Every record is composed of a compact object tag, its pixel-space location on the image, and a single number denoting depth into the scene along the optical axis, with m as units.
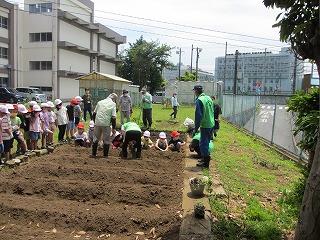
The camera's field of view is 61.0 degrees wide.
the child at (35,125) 7.20
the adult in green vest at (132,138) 6.86
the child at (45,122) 7.85
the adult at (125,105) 11.48
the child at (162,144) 8.01
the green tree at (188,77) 43.66
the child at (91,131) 8.25
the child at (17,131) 6.82
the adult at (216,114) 10.48
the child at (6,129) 6.07
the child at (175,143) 8.12
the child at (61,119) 8.62
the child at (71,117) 9.34
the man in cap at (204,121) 6.03
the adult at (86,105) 14.09
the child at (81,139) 8.28
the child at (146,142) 8.16
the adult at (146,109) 11.86
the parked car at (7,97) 22.62
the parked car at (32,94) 26.85
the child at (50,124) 8.08
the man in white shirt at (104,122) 6.99
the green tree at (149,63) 44.94
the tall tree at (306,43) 2.57
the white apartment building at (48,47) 32.84
